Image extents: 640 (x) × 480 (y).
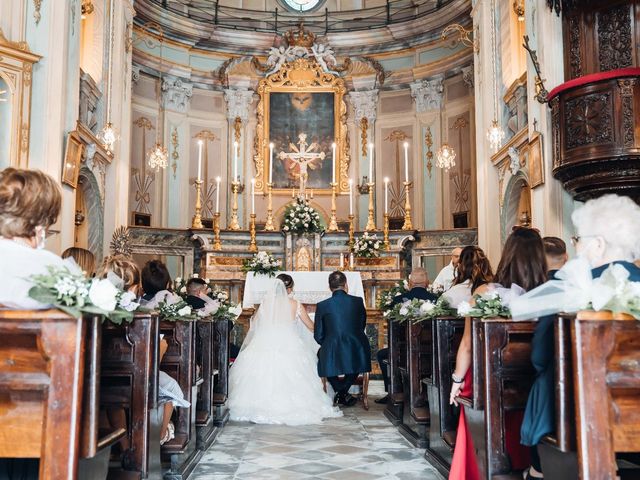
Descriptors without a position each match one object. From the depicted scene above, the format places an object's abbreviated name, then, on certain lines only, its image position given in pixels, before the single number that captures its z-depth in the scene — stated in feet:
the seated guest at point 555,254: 13.17
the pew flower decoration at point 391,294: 27.08
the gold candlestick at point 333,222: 40.34
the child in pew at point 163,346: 13.19
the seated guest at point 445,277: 29.16
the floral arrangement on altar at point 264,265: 31.35
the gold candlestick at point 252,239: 38.17
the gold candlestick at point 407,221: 40.45
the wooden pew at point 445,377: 14.37
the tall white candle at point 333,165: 45.46
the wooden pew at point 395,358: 21.40
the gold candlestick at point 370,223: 39.96
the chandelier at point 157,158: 38.95
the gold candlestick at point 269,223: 40.19
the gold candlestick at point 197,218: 39.96
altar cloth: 31.50
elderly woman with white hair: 8.41
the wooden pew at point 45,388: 7.02
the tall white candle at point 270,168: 46.75
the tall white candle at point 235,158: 43.84
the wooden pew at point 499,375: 10.11
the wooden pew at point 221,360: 21.61
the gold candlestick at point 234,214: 39.47
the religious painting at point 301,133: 47.44
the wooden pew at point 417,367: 17.54
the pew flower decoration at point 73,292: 7.26
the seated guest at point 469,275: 14.24
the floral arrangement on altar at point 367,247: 35.94
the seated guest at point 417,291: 23.36
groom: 23.56
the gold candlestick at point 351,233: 37.94
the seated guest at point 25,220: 7.83
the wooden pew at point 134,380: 10.84
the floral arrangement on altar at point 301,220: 37.55
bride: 21.68
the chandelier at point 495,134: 30.17
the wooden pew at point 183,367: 14.43
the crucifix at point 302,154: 46.70
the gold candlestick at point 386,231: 37.22
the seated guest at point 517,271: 10.67
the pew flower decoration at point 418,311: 14.83
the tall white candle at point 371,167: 43.12
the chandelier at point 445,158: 37.93
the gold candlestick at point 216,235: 38.06
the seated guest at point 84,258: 13.32
